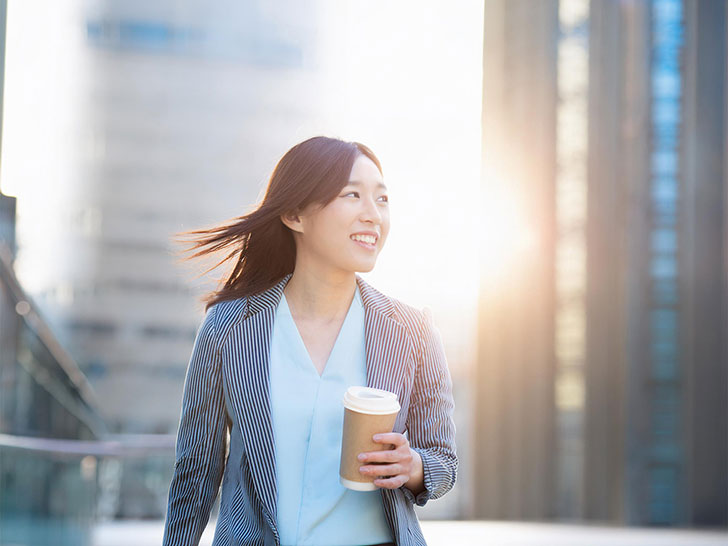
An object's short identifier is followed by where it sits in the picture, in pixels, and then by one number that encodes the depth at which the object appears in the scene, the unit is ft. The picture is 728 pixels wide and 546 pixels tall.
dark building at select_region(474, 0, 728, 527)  37.91
